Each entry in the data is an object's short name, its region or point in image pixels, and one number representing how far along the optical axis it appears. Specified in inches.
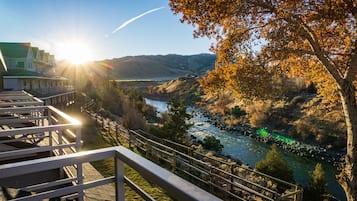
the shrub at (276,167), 487.8
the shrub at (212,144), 799.7
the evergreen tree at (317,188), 450.1
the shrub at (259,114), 1261.1
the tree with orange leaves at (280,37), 211.0
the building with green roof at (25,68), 869.8
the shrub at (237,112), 1396.3
